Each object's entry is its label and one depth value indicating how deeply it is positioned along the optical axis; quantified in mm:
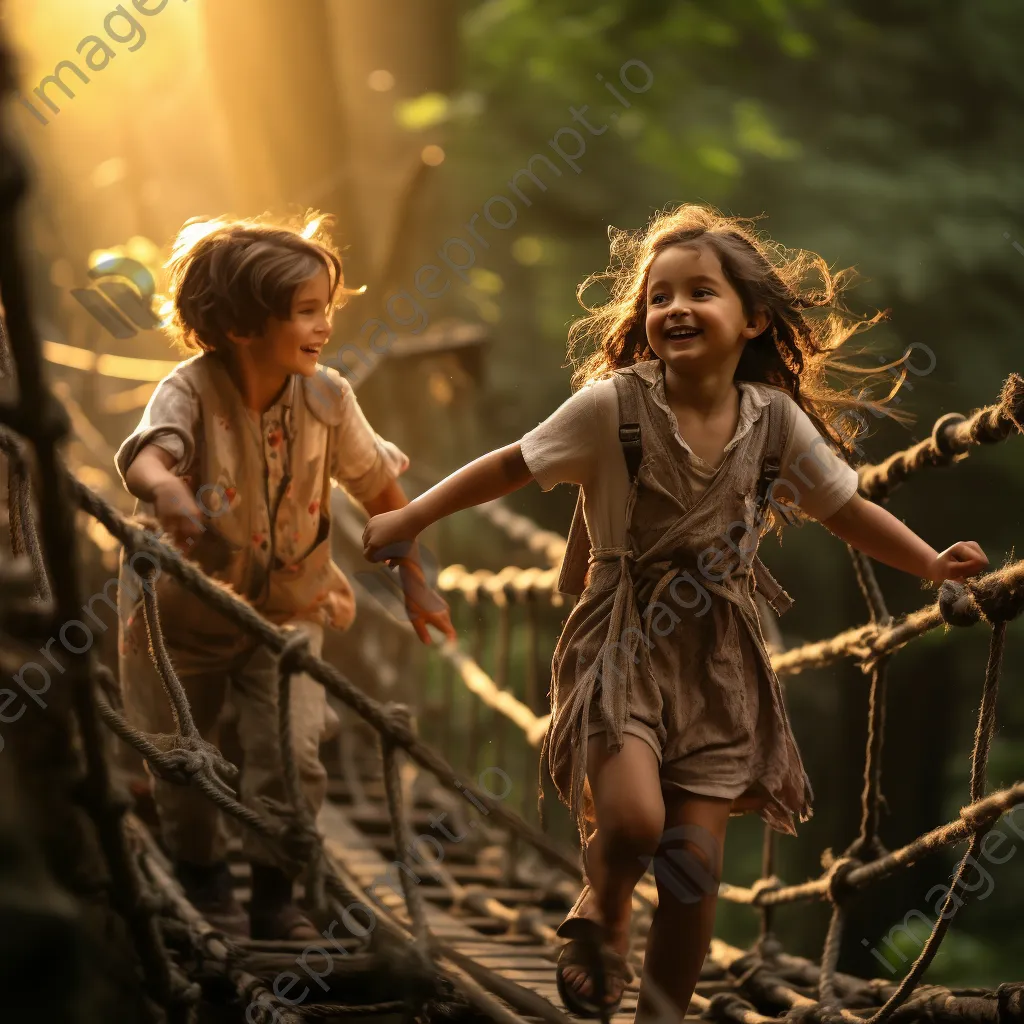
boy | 6200
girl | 5827
